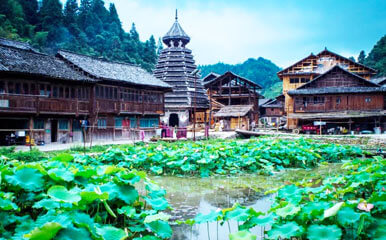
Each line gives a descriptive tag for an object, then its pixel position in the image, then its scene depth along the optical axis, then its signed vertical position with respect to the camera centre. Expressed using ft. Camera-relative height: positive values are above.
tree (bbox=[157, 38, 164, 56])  229.04 +59.38
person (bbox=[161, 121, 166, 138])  76.30 -1.59
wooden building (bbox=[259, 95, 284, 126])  173.37 +7.14
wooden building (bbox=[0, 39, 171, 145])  57.26 +6.43
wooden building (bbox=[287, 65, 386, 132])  92.12 +6.57
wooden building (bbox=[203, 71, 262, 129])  107.96 +10.23
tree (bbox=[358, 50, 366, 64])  179.03 +37.67
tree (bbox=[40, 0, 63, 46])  155.87 +52.69
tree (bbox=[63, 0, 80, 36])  167.93 +56.90
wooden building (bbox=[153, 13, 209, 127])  107.45 +16.29
